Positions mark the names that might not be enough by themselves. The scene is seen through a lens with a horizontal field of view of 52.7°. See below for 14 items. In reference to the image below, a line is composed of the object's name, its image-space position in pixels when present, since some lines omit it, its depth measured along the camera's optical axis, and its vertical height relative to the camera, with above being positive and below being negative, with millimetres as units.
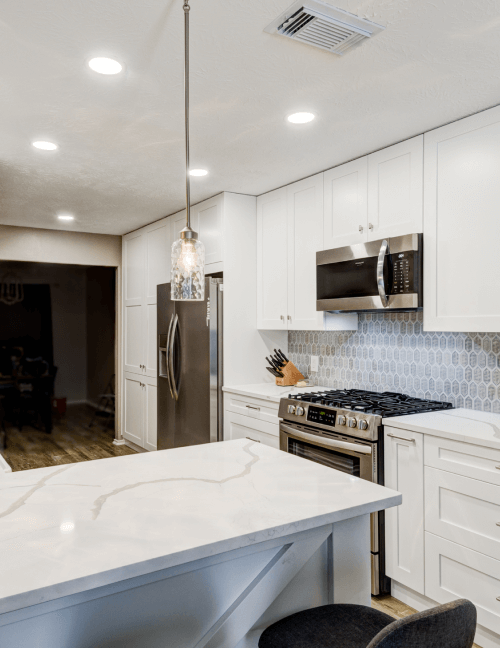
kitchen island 1061 -498
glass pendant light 1628 +191
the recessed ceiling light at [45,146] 2834 +1017
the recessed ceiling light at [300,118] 2451 +1012
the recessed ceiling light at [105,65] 1937 +1011
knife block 3816 -404
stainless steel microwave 2672 +270
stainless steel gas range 2543 -590
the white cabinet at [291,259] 3445 +473
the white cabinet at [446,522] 2090 -897
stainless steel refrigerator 3734 -348
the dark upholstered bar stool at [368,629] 875 -721
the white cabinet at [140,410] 5004 -903
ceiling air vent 1616 +1003
